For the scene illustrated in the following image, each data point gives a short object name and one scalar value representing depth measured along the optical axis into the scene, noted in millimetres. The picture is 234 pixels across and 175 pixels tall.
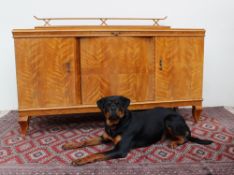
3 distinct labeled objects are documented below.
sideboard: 2002
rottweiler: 1714
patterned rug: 1518
